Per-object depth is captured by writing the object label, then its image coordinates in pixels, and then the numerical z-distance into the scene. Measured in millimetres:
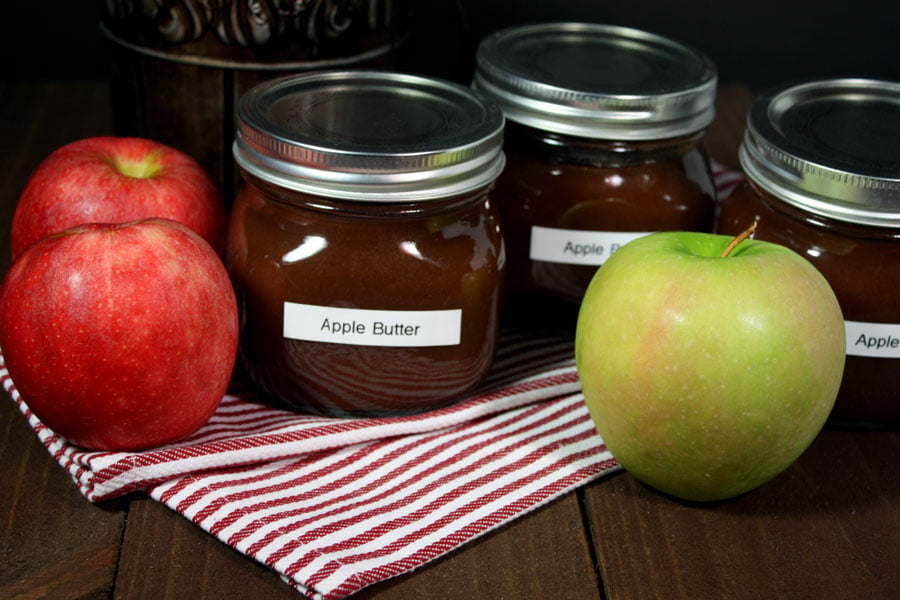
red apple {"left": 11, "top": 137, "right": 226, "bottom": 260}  627
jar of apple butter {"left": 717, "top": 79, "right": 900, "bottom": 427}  600
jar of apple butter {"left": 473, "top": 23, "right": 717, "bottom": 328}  645
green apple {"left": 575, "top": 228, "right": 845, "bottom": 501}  562
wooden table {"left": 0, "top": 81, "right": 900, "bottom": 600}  555
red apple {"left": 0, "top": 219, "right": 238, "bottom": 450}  571
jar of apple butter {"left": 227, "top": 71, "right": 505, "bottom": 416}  593
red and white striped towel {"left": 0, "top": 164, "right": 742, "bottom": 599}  563
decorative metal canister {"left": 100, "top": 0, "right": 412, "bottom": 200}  667
